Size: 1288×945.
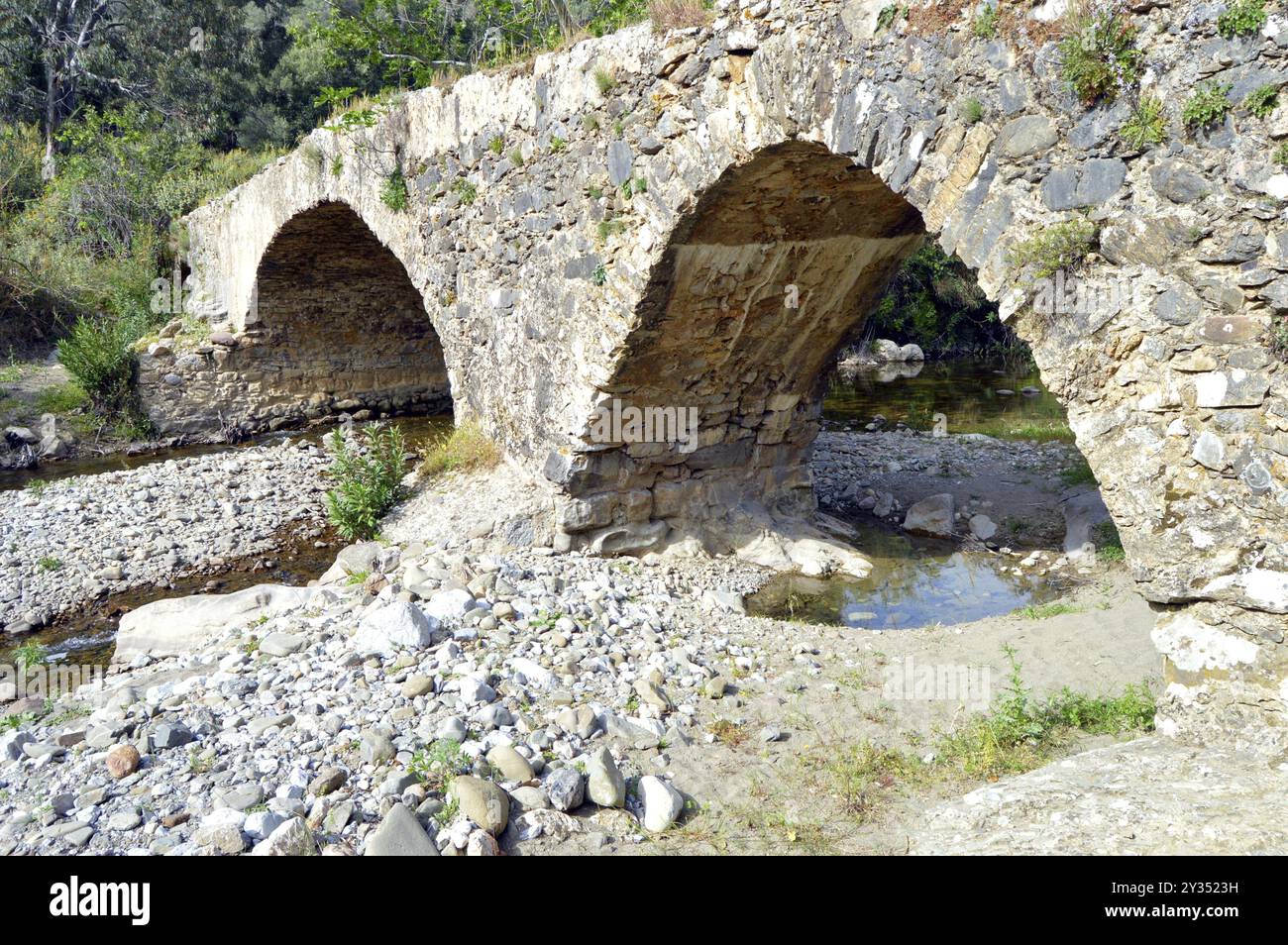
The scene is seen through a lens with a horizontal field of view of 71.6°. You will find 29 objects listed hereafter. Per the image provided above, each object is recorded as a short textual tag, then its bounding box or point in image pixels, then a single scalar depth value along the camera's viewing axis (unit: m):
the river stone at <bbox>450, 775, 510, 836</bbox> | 3.09
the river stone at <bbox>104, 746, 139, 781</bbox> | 3.41
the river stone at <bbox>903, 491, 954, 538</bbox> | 8.00
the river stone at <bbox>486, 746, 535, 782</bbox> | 3.41
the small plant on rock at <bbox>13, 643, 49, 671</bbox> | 6.03
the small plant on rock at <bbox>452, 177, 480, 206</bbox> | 7.35
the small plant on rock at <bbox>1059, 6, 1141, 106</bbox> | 3.14
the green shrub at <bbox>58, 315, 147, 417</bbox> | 12.22
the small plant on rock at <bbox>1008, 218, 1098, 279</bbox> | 3.36
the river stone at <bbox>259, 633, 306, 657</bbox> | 4.70
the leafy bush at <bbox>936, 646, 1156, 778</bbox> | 3.66
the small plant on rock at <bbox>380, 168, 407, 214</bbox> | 8.38
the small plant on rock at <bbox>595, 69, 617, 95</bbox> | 5.70
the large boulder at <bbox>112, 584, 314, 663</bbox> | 5.82
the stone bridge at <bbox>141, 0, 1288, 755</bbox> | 3.06
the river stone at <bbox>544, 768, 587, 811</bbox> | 3.27
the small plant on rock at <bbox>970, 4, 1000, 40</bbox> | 3.55
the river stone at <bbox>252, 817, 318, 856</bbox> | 2.88
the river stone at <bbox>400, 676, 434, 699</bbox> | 4.01
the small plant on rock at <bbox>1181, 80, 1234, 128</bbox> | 2.94
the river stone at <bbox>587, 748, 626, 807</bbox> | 3.34
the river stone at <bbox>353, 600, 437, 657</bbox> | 4.52
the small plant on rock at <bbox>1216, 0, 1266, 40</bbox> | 2.83
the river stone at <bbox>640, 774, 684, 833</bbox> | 3.29
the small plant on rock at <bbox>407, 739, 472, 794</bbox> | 3.32
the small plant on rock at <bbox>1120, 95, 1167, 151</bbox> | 3.11
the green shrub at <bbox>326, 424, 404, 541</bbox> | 7.94
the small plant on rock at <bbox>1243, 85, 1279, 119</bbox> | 2.84
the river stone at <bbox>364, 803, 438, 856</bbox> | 2.92
